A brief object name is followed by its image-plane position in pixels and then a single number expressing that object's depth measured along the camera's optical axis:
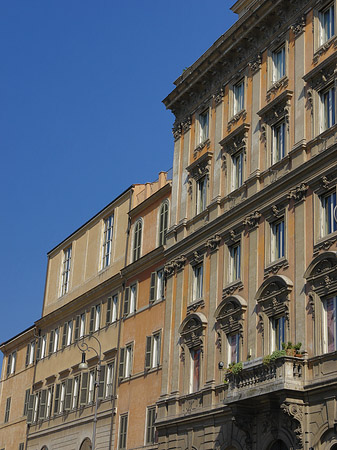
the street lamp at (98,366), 43.36
